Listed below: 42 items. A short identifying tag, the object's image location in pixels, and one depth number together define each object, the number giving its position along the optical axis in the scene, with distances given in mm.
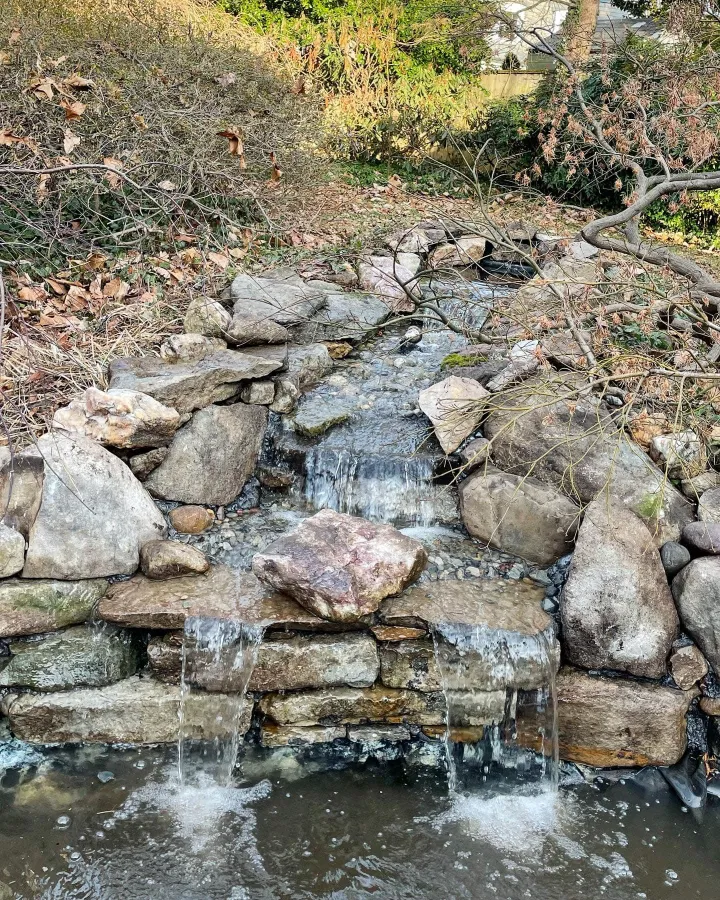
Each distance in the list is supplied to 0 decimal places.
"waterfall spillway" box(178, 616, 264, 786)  3566
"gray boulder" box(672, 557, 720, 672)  3586
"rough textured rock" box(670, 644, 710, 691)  3584
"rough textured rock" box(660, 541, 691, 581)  3820
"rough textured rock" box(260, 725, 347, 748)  3631
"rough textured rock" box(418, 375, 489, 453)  4441
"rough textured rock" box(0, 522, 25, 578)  3645
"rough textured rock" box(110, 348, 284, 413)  4379
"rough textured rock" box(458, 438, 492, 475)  4373
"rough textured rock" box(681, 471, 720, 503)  4172
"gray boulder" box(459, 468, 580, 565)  4000
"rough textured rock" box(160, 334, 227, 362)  4832
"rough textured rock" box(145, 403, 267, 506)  4305
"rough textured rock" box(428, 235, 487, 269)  7223
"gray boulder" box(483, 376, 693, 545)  4004
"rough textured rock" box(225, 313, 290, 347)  5062
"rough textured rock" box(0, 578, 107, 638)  3592
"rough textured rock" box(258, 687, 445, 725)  3619
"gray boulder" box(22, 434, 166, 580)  3744
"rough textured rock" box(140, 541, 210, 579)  3809
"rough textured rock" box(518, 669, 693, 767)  3514
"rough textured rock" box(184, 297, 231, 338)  5113
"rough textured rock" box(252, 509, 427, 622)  3498
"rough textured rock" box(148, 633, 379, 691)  3562
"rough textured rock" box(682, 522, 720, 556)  3797
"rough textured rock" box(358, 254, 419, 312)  6156
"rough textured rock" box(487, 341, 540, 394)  4641
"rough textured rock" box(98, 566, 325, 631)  3582
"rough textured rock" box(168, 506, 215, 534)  4188
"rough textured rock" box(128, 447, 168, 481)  4266
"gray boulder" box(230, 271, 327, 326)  5348
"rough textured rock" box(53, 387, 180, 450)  4129
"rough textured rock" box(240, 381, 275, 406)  4746
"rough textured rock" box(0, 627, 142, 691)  3586
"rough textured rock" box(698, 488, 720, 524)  3867
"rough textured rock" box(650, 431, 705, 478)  4137
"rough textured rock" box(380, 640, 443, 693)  3611
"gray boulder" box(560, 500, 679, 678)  3562
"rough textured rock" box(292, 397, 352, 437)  4664
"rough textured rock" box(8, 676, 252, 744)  3570
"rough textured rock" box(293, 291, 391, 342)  5617
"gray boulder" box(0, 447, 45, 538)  3798
